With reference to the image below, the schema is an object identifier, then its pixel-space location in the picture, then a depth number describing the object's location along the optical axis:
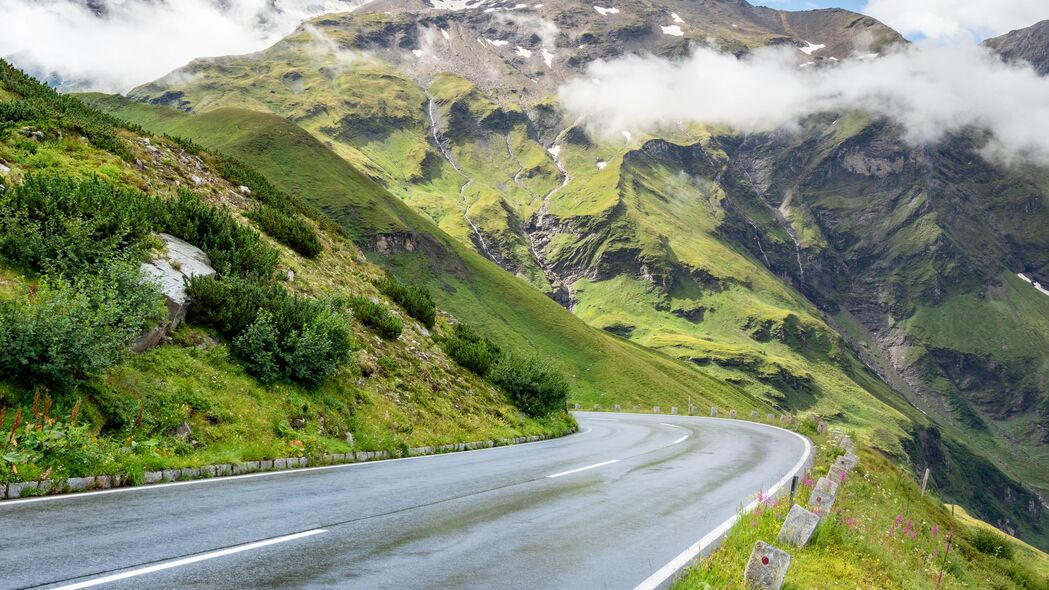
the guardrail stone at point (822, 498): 10.50
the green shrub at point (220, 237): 18.80
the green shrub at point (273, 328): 16.36
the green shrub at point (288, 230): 25.73
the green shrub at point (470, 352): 28.81
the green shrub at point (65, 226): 13.66
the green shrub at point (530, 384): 29.92
